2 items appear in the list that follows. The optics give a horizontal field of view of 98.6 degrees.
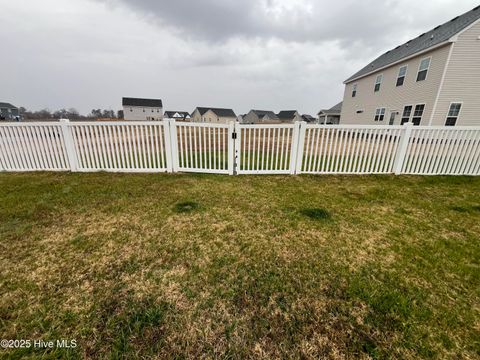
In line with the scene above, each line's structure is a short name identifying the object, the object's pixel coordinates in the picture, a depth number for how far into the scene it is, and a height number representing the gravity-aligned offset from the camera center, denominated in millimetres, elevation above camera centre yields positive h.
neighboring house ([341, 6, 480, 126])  10672 +2574
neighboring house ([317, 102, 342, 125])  31225 +843
